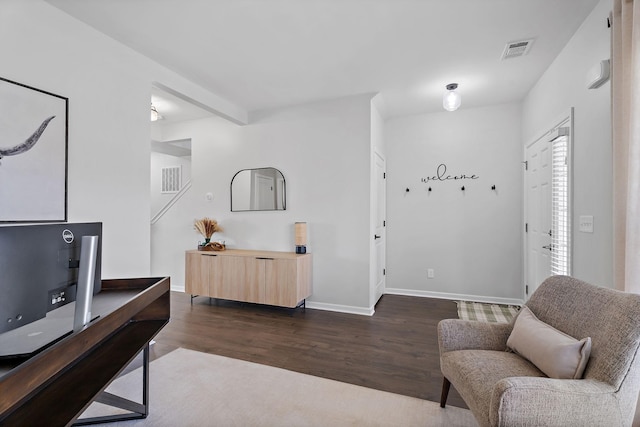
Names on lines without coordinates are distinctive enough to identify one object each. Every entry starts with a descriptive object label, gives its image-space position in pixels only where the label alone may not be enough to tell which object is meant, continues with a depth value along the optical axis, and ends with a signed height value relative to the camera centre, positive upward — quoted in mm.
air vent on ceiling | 2619 +1499
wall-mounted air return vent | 6157 +715
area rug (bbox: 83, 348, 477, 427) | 1793 -1220
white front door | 3105 +38
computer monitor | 950 -200
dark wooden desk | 843 -668
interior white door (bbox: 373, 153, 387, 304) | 4082 -152
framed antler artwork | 1894 +397
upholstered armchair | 1147 -675
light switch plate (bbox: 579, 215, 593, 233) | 2189 -58
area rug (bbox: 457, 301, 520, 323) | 3527 -1197
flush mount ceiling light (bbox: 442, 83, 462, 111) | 3322 +1279
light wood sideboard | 3637 -786
